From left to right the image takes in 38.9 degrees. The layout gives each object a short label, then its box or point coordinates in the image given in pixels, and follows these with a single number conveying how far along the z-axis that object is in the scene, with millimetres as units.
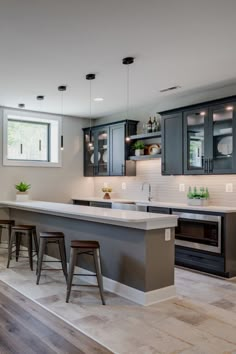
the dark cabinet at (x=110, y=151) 6477
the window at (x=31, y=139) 6581
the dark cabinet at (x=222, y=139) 4613
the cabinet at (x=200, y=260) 4484
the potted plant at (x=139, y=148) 6221
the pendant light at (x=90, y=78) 4469
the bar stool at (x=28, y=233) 4805
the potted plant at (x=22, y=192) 6301
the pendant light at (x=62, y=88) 4984
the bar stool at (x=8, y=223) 5522
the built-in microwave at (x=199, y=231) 4525
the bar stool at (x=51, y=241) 4121
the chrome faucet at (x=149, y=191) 6280
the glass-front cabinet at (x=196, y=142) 4945
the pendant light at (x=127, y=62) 3864
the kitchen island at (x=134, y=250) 3475
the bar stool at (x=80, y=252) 3482
